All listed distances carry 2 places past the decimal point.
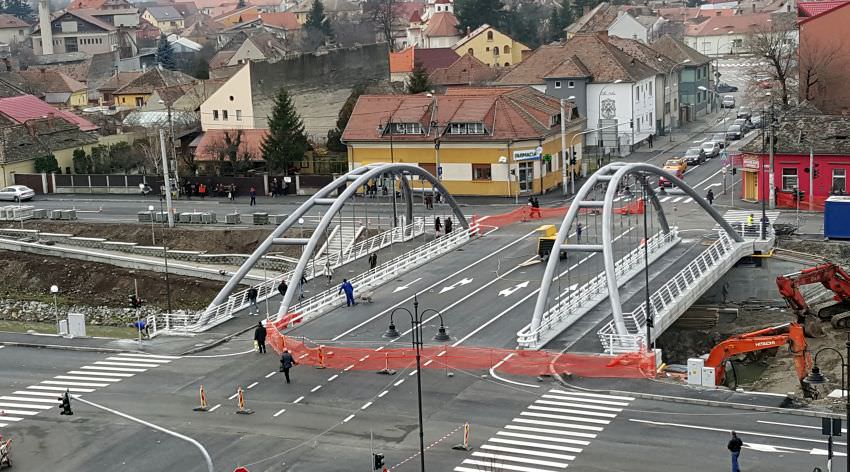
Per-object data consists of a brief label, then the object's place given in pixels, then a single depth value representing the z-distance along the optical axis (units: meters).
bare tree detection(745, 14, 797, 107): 93.50
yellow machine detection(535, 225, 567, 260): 65.12
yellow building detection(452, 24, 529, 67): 143.38
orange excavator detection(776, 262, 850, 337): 58.94
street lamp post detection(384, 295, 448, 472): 49.84
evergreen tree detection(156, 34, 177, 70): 183.75
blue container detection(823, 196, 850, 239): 68.44
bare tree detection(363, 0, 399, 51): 185.10
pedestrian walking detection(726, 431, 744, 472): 36.16
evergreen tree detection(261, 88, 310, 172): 95.75
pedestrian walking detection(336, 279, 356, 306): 57.66
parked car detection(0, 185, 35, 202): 96.88
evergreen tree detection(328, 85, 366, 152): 100.25
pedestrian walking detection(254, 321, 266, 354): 50.86
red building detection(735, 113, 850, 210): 78.25
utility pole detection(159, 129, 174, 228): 80.78
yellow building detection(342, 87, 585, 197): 87.75
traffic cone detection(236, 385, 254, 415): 43.62
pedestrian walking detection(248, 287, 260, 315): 59.09
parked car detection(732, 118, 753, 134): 111.15
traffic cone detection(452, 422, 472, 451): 39.44
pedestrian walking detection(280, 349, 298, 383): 46.84
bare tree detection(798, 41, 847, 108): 90.56
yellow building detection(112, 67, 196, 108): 135.00
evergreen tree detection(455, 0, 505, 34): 167.25
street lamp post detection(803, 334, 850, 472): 45.50
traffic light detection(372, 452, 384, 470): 36.00
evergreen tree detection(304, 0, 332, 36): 195.38
